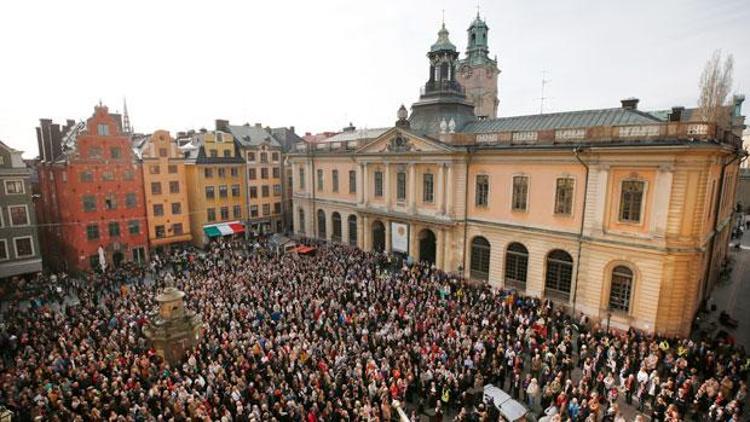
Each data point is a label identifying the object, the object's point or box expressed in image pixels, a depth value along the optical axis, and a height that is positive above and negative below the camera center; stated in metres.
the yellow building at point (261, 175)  47.94 -3.26
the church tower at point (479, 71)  60.72 +12.31
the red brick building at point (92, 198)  34.66 -4.57
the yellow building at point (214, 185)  43.34 -4.11
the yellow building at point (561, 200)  20.92 -3.40
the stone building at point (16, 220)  30.84 -5.78
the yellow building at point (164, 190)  39.50 -4.34
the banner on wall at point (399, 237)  34.47 -7.85
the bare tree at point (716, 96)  37.84 +5.33
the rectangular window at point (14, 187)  30.92 -3.13
